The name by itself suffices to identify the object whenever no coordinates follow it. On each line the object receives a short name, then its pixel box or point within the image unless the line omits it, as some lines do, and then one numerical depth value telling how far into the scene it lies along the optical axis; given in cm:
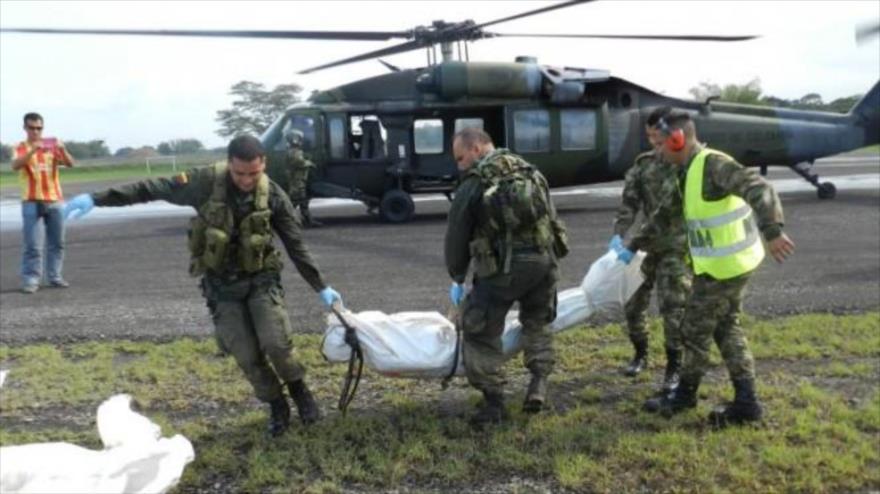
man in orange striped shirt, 923
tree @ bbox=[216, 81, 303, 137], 5353
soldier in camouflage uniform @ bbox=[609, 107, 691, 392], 539
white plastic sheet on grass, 308
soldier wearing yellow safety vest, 473
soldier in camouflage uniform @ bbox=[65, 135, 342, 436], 473
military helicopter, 1465
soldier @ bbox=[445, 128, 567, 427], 493
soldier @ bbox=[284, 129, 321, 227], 1465
